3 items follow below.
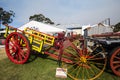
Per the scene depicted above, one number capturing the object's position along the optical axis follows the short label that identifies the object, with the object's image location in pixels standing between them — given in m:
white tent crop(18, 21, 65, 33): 14.84
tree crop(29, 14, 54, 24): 32.91
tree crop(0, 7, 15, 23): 27.97
